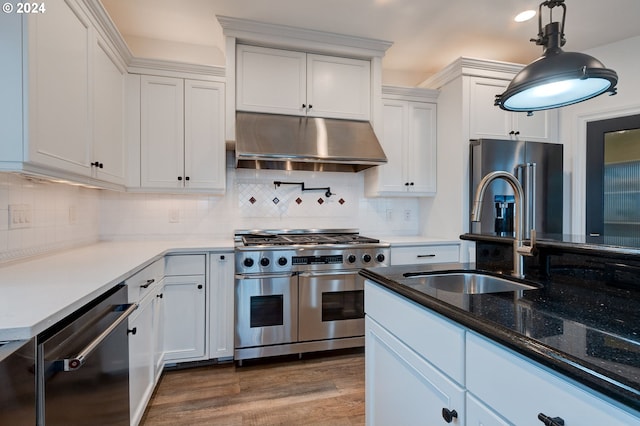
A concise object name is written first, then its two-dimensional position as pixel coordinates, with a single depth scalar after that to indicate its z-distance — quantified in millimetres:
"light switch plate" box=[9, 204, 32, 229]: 1661
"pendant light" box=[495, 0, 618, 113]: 1152
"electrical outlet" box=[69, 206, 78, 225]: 2250
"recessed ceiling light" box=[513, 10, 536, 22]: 2494
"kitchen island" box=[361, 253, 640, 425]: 549
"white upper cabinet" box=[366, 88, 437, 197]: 3189
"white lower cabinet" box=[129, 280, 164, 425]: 1597
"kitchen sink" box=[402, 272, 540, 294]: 1299
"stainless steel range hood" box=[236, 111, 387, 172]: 2545
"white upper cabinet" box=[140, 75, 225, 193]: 2594
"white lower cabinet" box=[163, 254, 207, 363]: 2336
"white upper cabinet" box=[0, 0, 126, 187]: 1283
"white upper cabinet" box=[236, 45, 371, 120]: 2721
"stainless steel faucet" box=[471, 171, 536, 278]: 1147
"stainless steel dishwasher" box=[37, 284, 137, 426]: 922
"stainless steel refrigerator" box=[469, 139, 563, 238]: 2885
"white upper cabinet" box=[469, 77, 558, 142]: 2990
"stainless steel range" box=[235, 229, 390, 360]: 2447
